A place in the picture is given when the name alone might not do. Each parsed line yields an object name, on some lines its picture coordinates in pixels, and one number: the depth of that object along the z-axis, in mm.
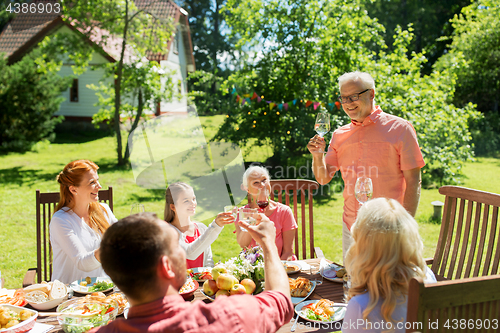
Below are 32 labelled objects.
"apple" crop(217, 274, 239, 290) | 2084
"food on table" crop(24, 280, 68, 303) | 2098
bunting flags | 8047
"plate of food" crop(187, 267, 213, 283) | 2506
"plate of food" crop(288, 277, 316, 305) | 2170
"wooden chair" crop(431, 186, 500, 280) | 2734
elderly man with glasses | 2840
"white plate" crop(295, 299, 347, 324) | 1901
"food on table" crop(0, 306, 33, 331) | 1781
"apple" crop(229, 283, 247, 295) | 2057
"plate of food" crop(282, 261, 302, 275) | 2572
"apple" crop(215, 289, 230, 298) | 2094
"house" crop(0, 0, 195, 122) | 16656
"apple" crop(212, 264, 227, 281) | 2188
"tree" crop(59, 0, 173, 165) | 9883
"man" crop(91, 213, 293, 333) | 1136
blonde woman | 1511
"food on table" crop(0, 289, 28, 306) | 2064
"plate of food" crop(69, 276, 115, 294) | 2326
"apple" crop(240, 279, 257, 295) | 2086
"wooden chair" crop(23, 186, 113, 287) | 3115
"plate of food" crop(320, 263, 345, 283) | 2453
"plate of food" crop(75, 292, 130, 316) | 2037
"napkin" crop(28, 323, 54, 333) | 1852
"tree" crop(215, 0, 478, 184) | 8086
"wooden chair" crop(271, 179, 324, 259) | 3584
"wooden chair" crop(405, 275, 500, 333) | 1254
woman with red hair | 2678
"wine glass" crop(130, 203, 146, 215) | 2116
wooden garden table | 1863
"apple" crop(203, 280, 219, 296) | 2176
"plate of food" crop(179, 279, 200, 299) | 2180
